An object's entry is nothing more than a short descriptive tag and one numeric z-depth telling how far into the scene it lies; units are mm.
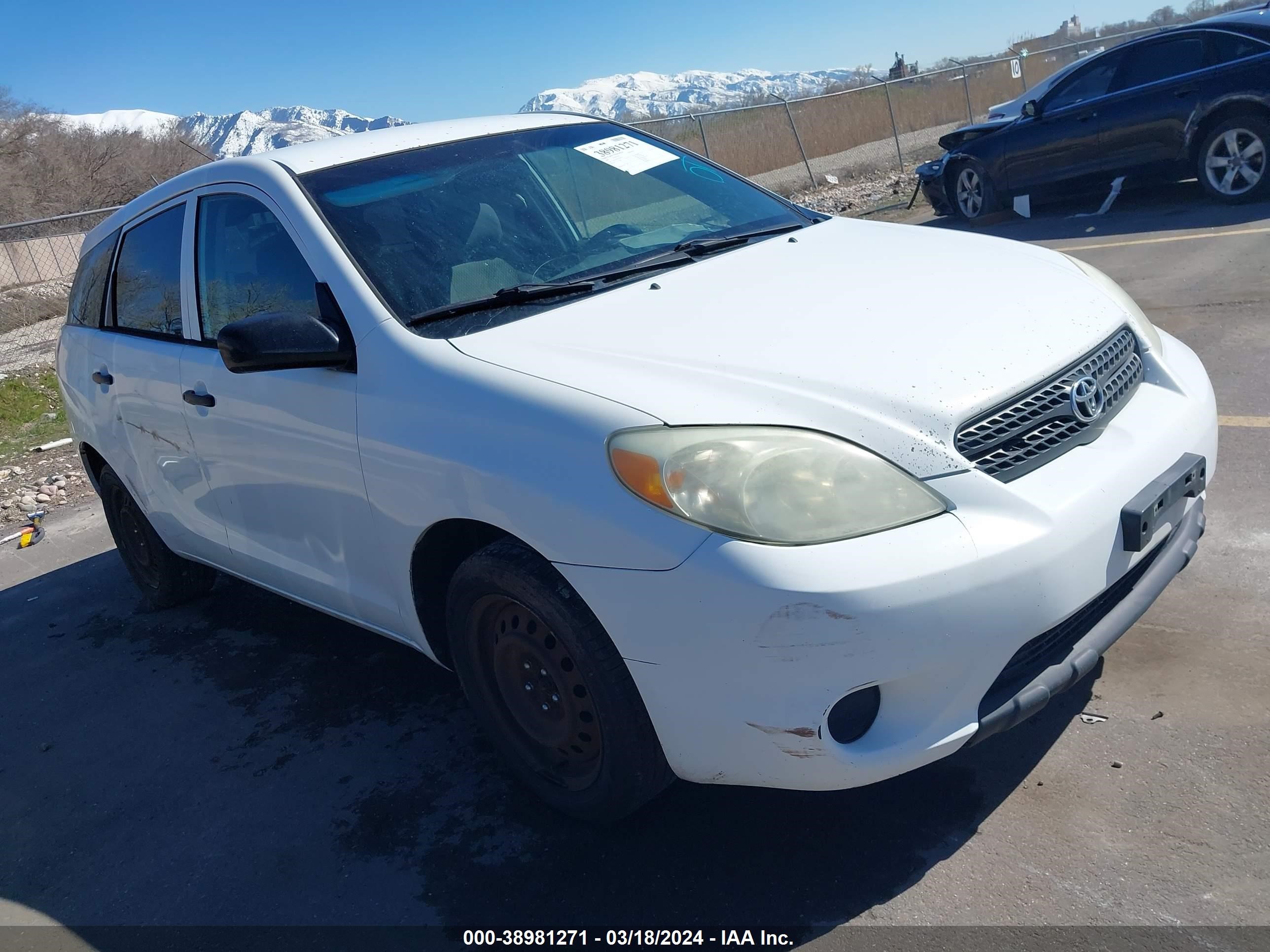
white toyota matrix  2330
